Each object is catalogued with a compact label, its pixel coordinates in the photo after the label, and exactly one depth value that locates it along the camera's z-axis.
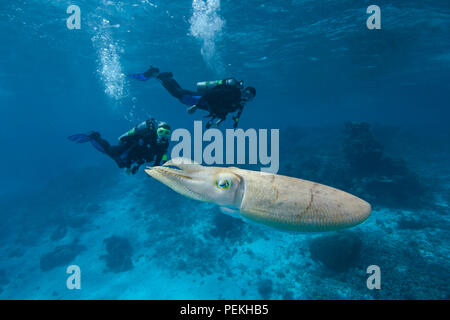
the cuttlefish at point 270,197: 0.98
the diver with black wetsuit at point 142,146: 4.76
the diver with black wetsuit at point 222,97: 5.39
